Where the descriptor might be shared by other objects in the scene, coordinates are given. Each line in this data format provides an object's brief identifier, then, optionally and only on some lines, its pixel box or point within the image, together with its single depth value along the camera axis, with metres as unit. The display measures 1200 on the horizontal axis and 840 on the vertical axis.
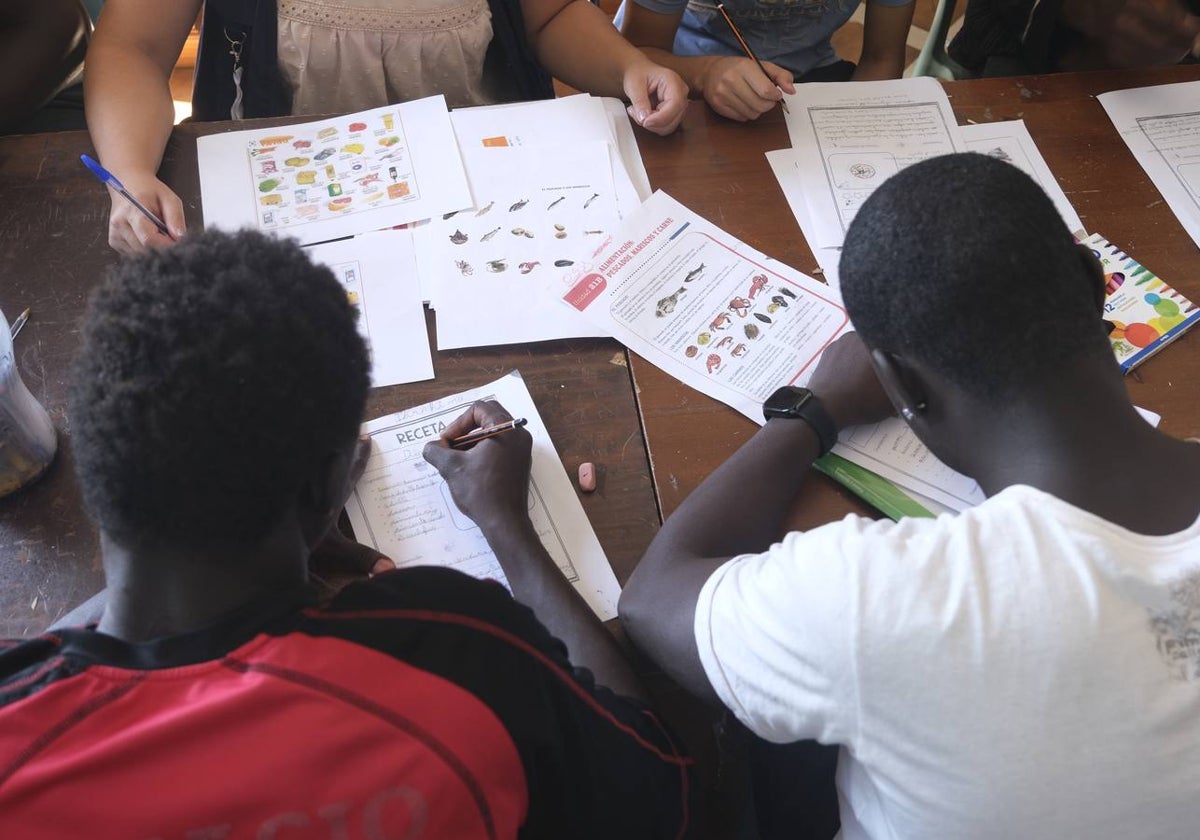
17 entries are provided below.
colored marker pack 0.99
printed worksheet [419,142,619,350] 1.01
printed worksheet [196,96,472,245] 1.10
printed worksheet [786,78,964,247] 1.14
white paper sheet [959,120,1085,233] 1.16
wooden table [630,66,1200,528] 0.92
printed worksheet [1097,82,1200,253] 1.17
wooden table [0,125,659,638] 0.81
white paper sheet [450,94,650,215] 1.18
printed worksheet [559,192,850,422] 0.98
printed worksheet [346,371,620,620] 0.83
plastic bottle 0.82
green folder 0.86
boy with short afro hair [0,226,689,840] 0.51
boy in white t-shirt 0.57
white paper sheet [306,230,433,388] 0.97
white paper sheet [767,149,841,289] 1.07
